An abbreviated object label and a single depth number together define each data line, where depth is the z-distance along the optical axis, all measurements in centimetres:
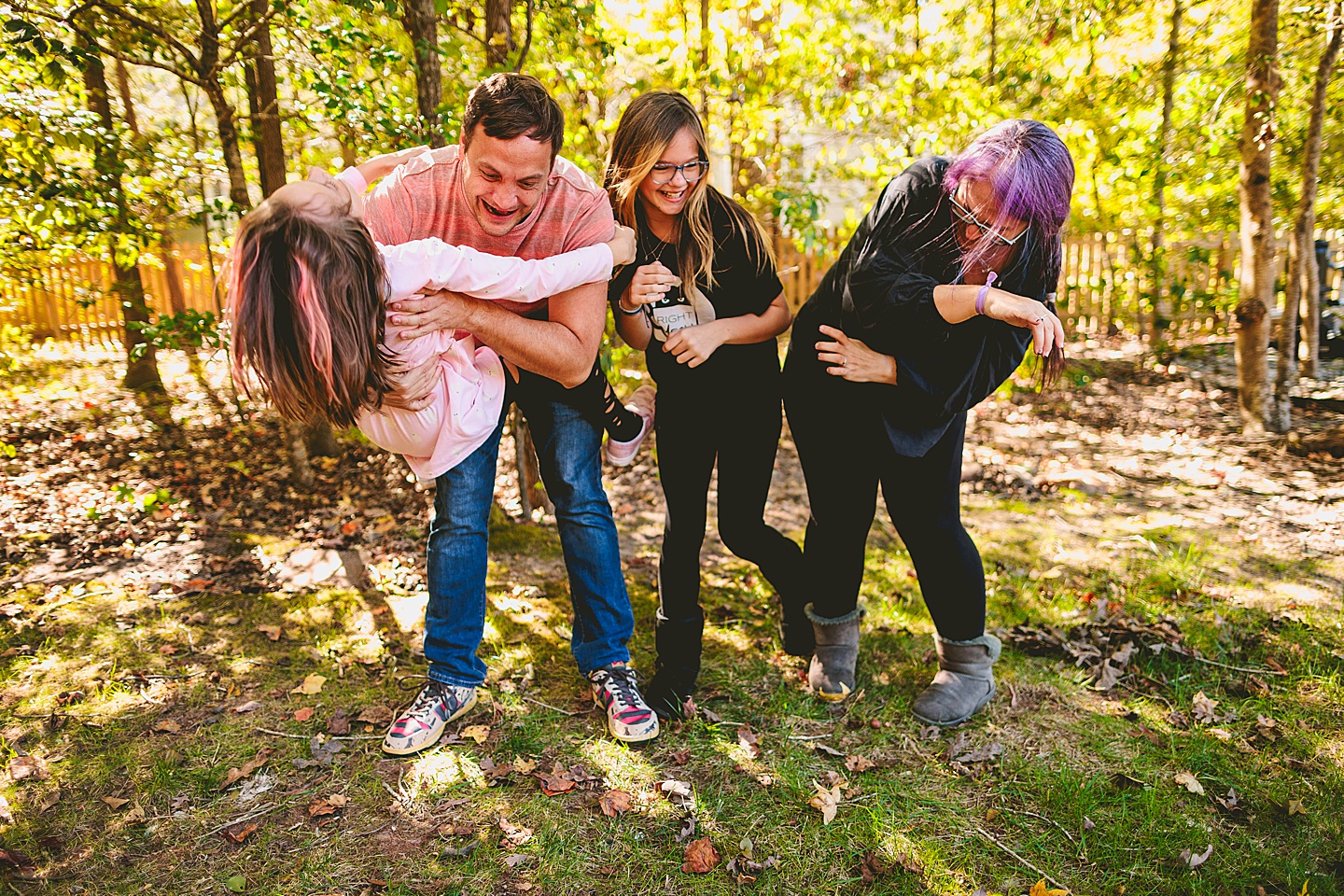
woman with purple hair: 207
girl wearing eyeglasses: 239
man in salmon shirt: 216
